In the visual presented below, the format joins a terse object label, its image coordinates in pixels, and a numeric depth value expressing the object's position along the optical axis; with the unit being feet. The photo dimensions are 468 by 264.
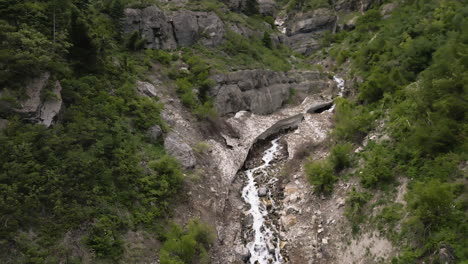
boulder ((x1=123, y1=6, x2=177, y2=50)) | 107.45
